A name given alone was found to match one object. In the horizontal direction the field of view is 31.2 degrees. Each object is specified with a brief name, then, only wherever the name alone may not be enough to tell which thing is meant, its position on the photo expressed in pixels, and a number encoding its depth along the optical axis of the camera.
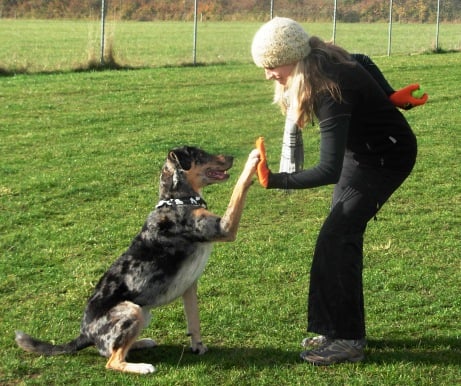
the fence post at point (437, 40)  27.06
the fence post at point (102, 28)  20.16
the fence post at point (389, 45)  25.78
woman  4.89
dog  5.23
